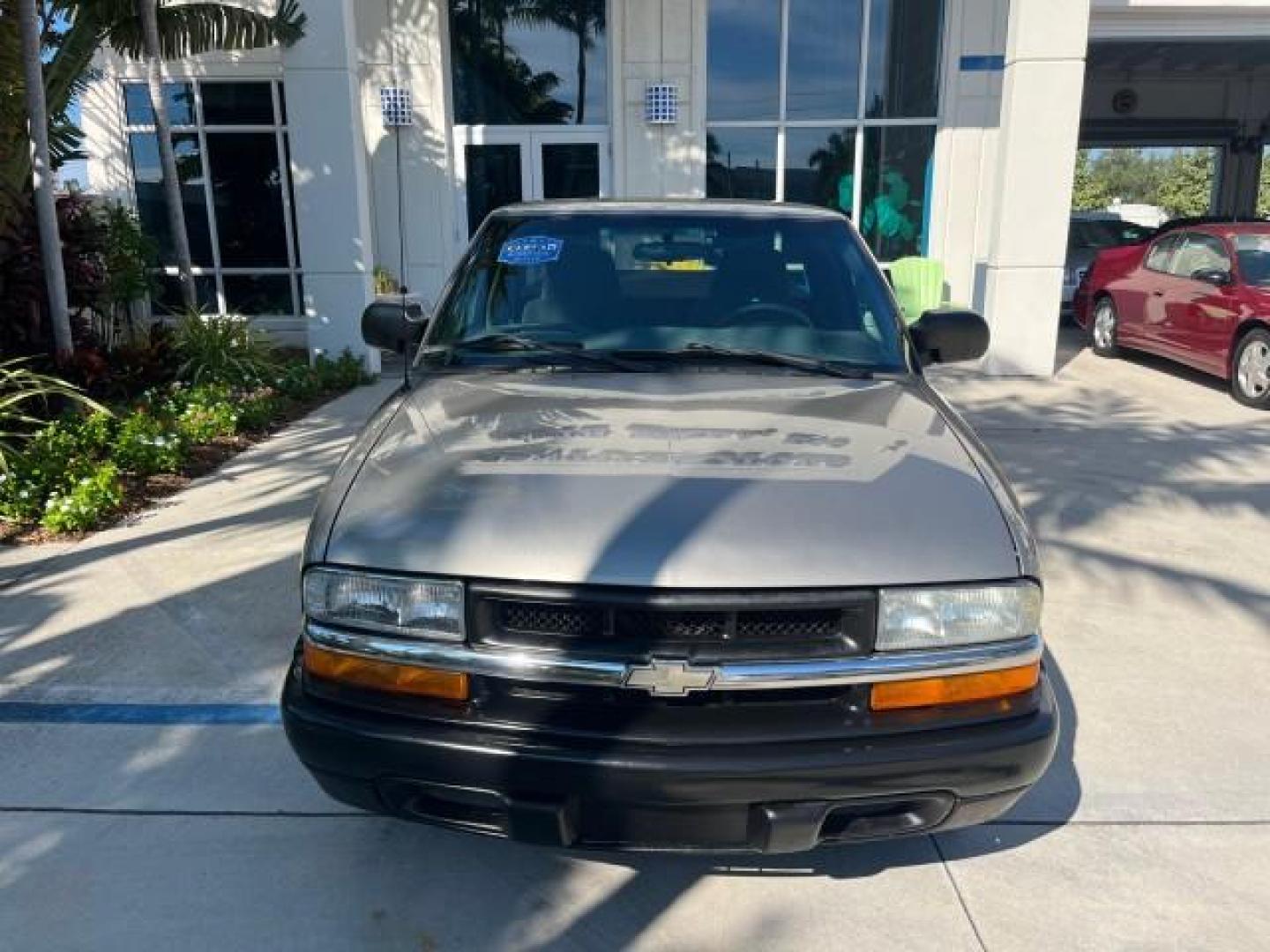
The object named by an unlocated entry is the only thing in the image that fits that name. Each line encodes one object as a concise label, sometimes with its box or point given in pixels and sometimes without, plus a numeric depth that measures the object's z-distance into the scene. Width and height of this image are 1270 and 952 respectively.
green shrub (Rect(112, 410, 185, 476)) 6.75
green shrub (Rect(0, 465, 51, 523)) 5.84
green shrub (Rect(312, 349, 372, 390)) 10.02
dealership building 12.46
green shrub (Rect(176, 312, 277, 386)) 9.09
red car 9.30
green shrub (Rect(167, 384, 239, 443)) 7.61
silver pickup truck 2.20
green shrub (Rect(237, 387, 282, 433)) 8.12
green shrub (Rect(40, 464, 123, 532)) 5.73
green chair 12.77
